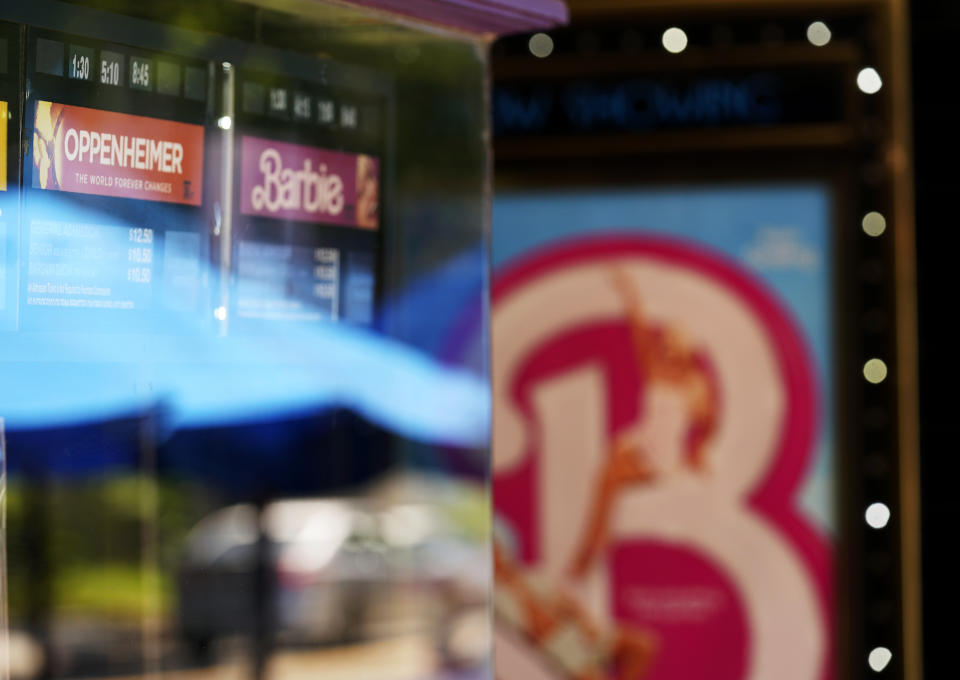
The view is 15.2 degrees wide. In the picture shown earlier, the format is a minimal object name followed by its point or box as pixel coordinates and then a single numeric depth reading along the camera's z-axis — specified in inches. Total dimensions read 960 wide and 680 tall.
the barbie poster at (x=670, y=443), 178.0
